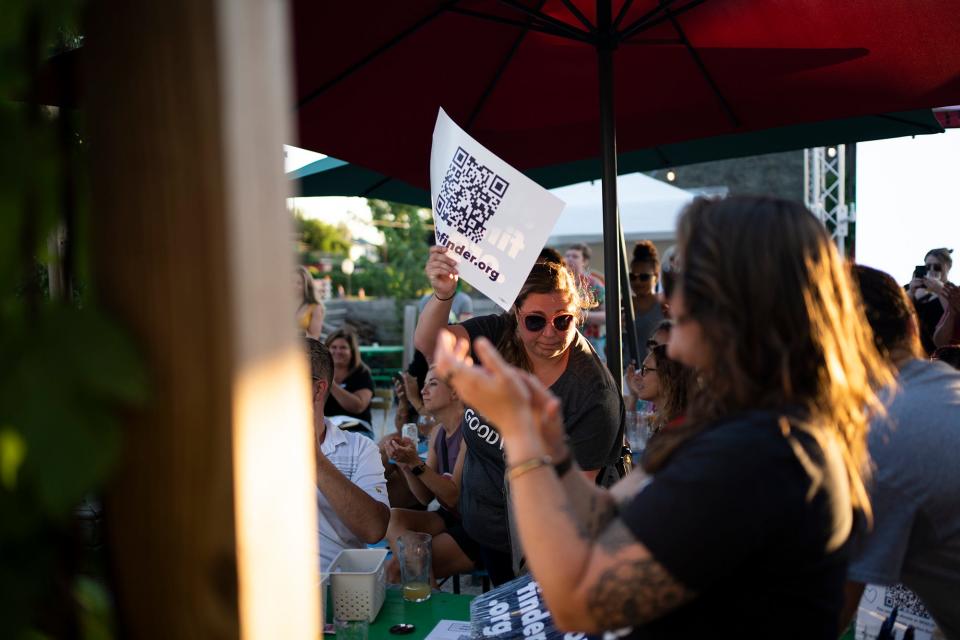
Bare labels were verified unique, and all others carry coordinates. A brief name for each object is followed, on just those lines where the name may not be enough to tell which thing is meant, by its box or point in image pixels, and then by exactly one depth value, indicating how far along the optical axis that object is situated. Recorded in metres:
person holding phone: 4.98
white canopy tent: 9.30
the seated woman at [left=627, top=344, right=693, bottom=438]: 3.21
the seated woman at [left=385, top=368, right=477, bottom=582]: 3.76
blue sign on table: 1.92
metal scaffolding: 9.79
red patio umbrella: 3.10
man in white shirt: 2.82
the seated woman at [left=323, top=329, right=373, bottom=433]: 5.56
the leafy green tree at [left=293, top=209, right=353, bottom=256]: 28.69
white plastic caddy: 2.31
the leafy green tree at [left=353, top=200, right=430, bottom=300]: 17.92
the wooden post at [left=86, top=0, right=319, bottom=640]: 0.67
